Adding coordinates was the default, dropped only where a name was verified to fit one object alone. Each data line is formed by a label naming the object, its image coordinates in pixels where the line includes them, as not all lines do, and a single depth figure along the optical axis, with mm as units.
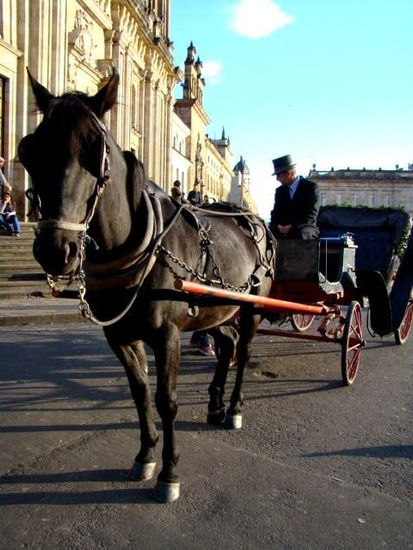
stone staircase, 11766
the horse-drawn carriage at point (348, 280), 5551
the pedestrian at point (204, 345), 7168
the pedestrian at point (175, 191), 6816
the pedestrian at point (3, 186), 13109
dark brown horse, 2467
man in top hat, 5875
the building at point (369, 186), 103188
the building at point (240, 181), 132375
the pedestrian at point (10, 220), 14454
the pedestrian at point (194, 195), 9995
